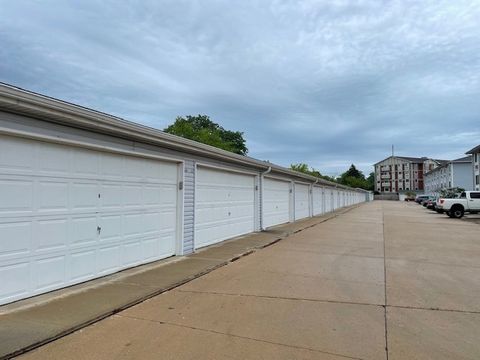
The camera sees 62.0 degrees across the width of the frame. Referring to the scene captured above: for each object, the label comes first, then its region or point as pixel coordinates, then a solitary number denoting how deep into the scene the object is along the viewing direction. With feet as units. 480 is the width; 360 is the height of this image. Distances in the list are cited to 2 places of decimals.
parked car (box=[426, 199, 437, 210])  128.12
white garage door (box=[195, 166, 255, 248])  37.68
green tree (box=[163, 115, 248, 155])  199.21
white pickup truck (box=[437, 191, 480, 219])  93.76
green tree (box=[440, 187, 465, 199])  136.20
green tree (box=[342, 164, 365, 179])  499.10
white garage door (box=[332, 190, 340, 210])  133.49
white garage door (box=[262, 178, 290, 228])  58.48
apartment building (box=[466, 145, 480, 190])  175.26
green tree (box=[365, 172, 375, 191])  488.44
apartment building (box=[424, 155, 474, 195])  225.97
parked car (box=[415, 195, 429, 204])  210.59
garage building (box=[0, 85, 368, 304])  19.31
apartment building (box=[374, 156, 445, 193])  428.97
